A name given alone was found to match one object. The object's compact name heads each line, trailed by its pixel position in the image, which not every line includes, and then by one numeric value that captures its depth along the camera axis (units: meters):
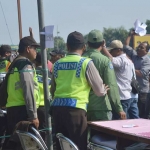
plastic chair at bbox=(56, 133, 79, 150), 5.40
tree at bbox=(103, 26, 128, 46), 99.78
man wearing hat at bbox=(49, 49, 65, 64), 11.51
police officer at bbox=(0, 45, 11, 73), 11.01
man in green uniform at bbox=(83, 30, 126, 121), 6.81
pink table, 5.14
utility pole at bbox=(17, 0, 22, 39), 23.59
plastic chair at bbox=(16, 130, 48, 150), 5.94
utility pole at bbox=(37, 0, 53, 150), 6.36
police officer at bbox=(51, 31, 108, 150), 5.90
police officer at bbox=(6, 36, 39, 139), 6.55
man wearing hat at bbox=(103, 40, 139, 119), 8.93
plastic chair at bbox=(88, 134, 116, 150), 5.61
